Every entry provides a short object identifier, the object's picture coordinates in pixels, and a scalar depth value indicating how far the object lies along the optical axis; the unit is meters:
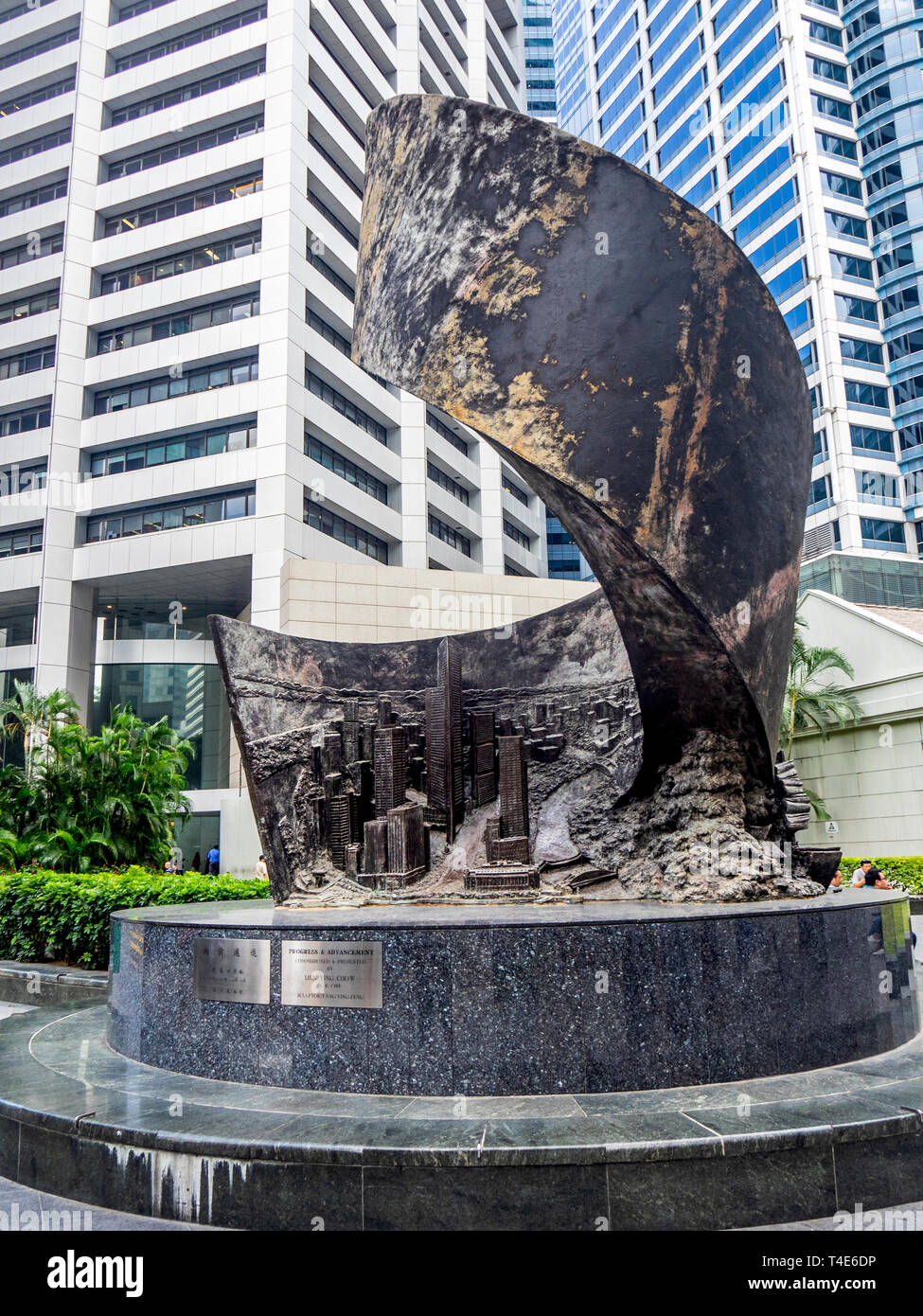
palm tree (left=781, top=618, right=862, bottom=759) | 21.22
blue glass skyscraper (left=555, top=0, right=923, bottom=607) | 39.47
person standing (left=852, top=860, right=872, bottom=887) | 12.91
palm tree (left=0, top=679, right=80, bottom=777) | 20.25
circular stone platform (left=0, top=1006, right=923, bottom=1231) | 4.14
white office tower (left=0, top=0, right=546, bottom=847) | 27.94
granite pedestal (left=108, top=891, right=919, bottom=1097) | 5.14
